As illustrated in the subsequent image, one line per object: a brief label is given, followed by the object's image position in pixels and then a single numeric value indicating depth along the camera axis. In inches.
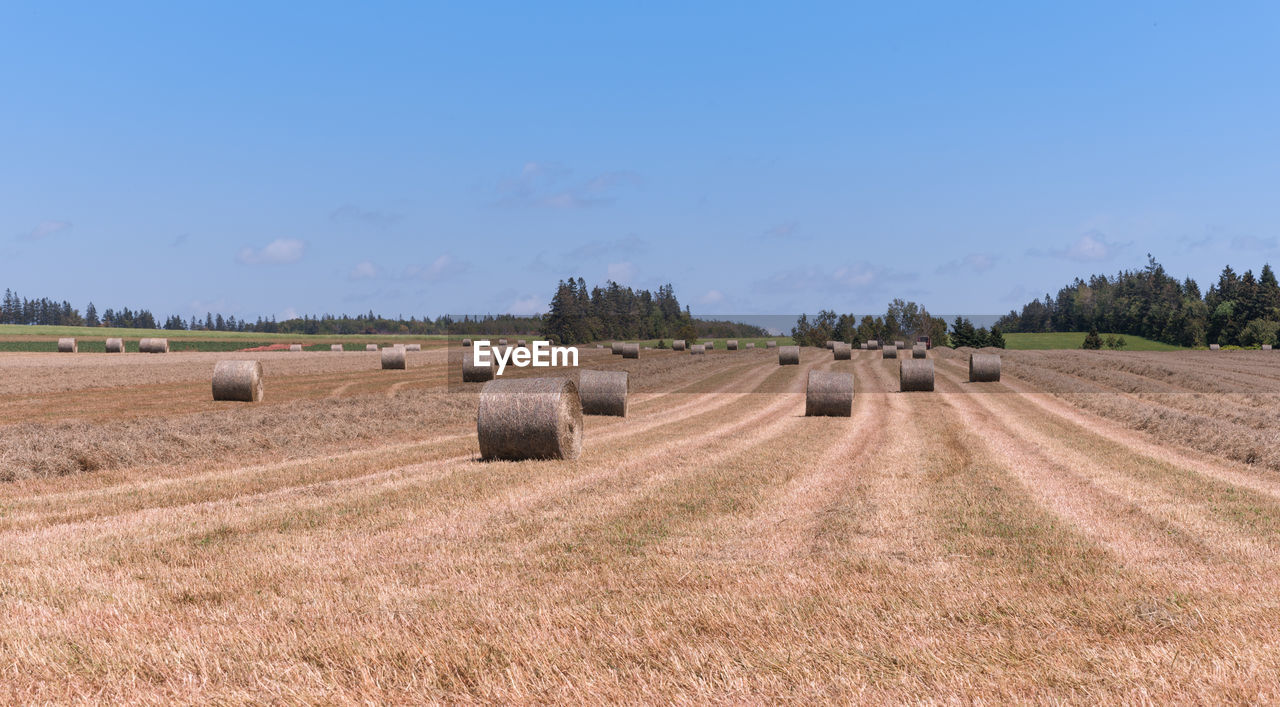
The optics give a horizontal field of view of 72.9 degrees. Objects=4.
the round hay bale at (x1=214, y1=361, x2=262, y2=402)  1253.7
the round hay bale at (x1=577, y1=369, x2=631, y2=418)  1098.1
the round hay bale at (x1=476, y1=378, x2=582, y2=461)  673.0
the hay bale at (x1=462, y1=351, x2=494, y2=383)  1771.7
